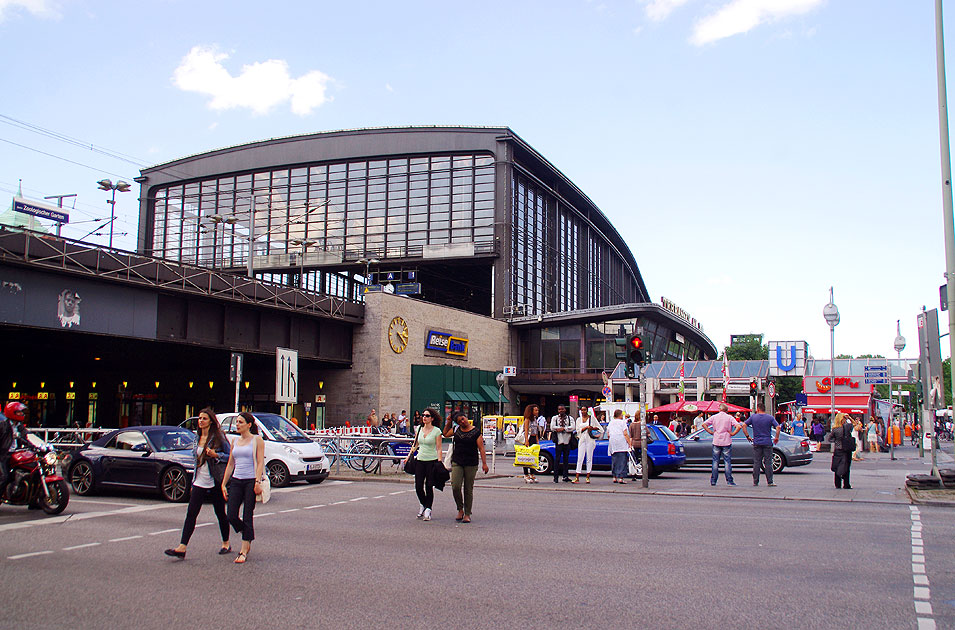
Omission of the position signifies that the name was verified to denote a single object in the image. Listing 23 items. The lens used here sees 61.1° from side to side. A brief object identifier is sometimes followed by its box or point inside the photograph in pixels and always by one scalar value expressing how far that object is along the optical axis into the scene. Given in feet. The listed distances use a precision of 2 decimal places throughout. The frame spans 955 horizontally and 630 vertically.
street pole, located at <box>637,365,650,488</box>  59.11
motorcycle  42.19
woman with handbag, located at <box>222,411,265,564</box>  29.48
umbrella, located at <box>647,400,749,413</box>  132.57
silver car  77.66
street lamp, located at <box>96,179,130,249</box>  113.91
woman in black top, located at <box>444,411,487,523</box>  40.83
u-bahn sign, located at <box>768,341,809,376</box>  187.11
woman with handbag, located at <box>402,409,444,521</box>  41.70
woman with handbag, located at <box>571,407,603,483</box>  63.52
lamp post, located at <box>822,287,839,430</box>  135.03
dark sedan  50.93
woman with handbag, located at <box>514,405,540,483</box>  70.13
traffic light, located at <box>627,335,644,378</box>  62.75
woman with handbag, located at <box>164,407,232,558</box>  29.37
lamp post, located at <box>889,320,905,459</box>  184.65
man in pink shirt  60.90
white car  61.67
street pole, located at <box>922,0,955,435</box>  54.75
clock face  146.41
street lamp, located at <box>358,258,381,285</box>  195.83
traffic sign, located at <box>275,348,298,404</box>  75.25
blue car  71.77
